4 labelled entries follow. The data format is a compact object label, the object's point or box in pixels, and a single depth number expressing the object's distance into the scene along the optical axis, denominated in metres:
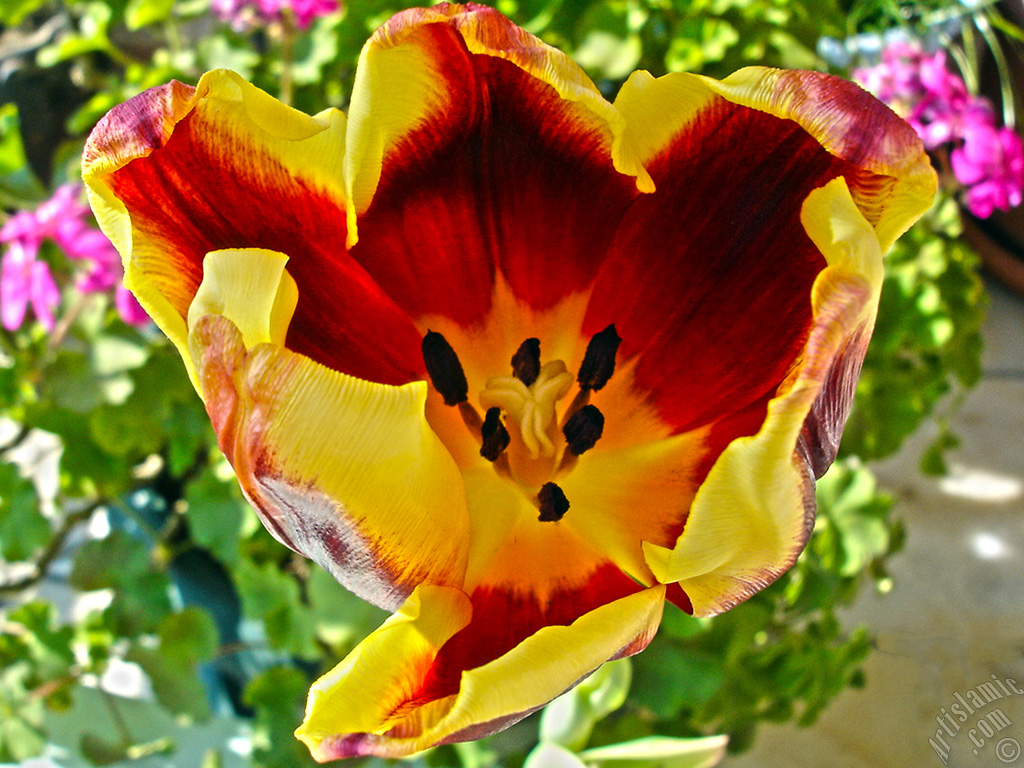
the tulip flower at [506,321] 0.12
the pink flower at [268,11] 0.26
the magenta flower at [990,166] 0.27
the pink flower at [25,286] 0.24
